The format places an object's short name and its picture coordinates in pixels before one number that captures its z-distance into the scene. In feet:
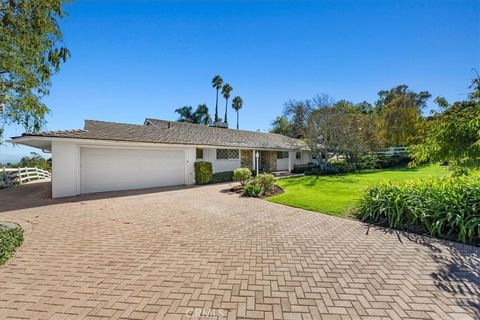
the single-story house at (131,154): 35.06
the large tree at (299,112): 69.72
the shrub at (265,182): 38.24
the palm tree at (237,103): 154.10
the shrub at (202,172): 49.28
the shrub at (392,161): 82.02
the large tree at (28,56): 17.06
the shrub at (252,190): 36.60
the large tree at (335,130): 67.26
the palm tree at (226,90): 147.74
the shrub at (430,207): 17.12
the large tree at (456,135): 14.58
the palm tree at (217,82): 144.77
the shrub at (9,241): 14.07
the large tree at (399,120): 100.22
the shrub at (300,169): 77.50
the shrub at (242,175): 43.37
